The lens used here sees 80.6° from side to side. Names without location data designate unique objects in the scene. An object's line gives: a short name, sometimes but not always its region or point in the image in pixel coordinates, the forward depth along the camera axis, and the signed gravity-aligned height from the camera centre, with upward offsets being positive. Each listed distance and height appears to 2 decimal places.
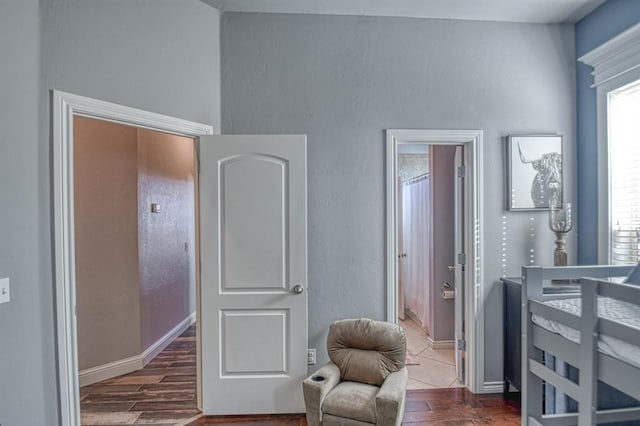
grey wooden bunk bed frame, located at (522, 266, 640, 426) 1.63 -0.73
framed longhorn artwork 3.15 +0.28
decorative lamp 3.02 -0.19
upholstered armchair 2.23 -1.11
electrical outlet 3.01 -1.19
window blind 2.75 +0.24
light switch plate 1.80 -0.38
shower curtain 4.62 -0.53
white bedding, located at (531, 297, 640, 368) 1.61 -0.60
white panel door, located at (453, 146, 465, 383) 3.32 -0.48
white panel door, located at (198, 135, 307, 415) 2.80 -0.49
